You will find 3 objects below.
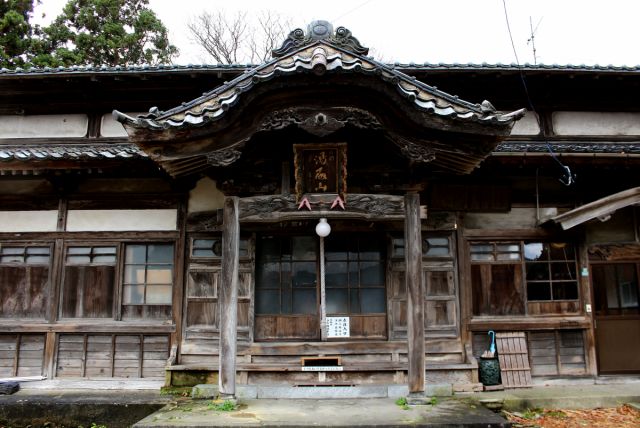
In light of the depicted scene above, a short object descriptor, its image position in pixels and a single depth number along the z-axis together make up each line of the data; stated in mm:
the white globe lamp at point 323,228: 7469
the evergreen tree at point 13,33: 19641
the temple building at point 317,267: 8750
